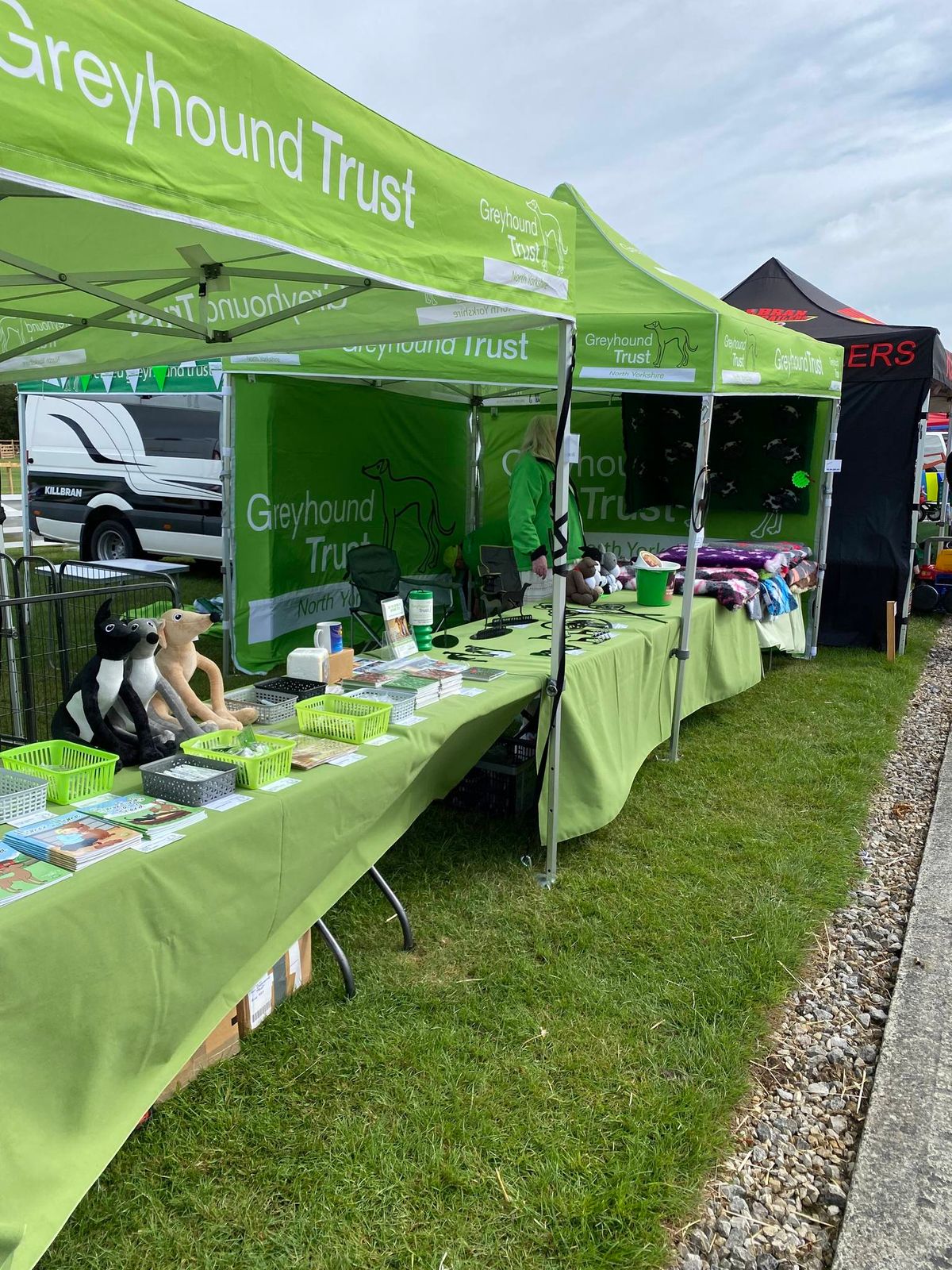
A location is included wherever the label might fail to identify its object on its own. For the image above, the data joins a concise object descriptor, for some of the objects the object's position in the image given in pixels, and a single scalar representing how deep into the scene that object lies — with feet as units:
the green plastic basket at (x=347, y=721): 7.40
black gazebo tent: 22.07
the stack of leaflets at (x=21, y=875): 4.66
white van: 27.43
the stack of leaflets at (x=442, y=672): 9.00
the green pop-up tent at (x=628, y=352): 13.16
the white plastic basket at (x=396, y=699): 8.06
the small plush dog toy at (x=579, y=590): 14.24
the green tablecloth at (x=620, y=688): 10.28
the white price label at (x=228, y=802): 5.92
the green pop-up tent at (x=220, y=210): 4.22
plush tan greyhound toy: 6.98
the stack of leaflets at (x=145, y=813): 5.59
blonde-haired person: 15.44
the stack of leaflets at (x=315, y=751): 6.81
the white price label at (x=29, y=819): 5.47
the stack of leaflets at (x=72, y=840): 5.04
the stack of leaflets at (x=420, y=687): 8.54
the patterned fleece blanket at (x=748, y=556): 18.52
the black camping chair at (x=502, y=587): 13.56
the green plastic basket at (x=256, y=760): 6.28
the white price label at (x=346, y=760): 6.86
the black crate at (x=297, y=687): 8.18
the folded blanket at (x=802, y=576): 19.60
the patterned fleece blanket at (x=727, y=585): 15.60
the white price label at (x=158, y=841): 5.30
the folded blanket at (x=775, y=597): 17.34
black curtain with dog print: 22.27
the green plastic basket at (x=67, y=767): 5.89
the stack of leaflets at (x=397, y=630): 10.23
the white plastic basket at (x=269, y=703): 7.89
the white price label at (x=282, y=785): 6.29
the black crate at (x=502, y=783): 11.59
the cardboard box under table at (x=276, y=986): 7.35
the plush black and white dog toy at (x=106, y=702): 6.25
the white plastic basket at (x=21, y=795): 5.57
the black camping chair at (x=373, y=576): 18.93
